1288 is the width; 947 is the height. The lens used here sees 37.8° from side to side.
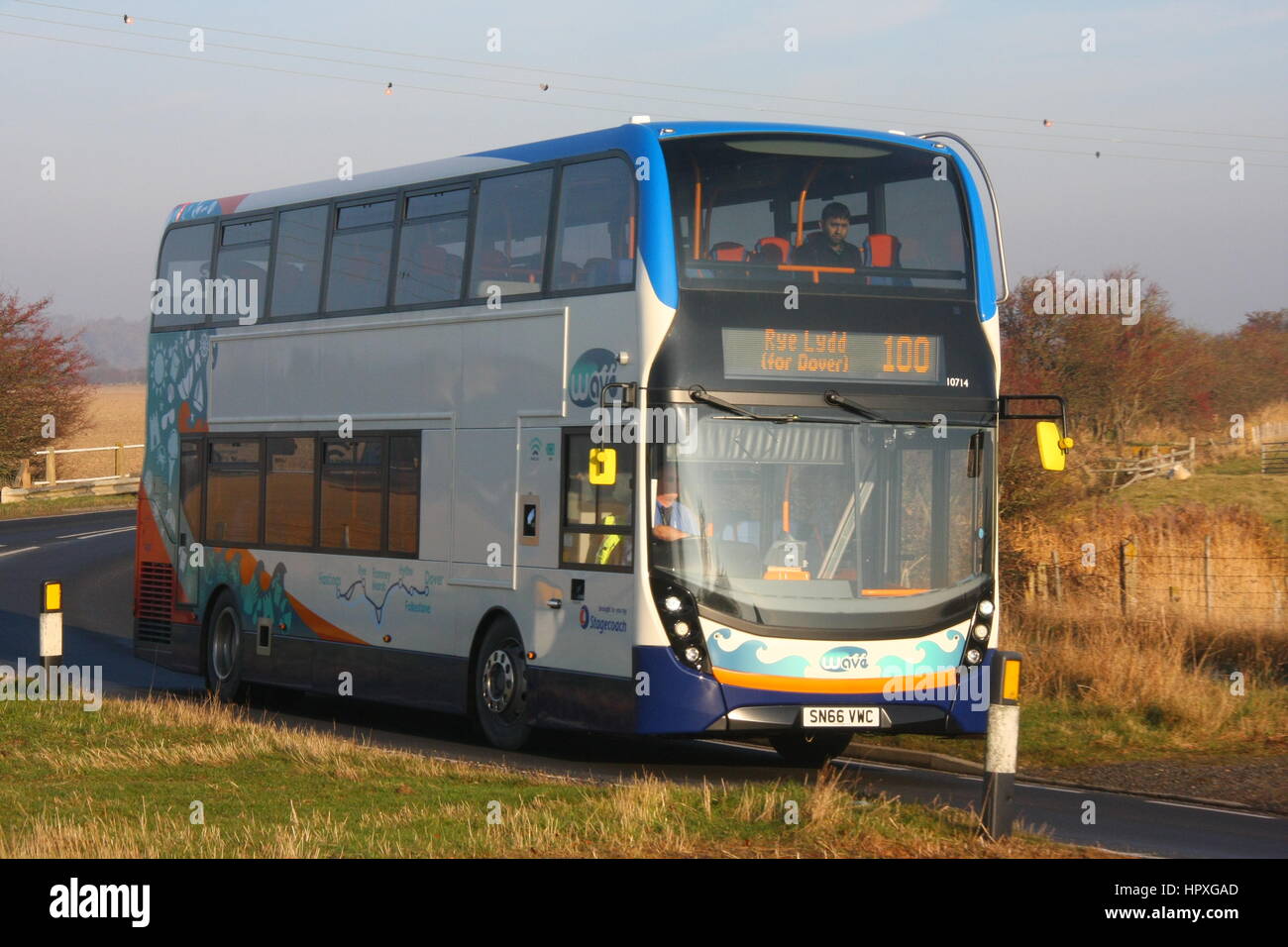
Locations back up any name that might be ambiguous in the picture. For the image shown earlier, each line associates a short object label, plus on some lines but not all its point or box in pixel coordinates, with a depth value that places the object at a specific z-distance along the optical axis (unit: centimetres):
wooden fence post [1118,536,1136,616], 2316
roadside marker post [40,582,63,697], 1850
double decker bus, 1344
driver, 1340
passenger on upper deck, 1392
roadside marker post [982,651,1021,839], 1009
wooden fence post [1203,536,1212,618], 2217
